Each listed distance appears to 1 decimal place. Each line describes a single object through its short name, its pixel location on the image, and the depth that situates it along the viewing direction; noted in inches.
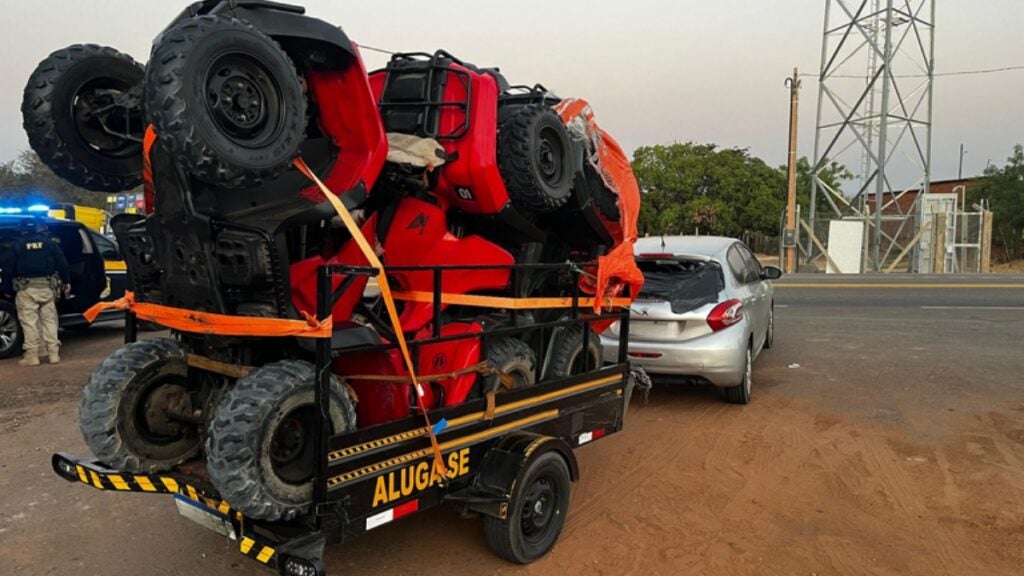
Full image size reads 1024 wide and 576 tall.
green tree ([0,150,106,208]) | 1370.6
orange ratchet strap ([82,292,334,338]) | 108.8
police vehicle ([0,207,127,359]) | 360.8
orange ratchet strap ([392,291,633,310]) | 148.1
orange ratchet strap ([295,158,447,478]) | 118.0
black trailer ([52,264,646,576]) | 110.5
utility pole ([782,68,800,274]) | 1062.4
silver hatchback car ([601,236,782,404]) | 251.6
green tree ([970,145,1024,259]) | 1397.6
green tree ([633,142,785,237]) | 1430.9
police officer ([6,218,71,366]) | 346.0
